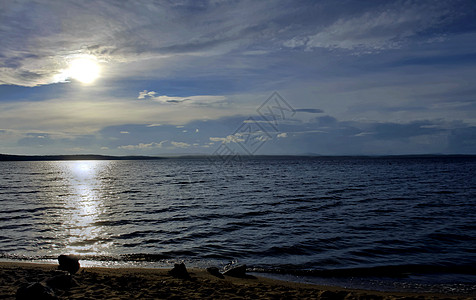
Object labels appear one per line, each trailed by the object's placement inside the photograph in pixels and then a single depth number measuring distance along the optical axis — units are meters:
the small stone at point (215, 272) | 12.54
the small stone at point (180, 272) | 11.89
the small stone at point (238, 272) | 12.65
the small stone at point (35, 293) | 8.91
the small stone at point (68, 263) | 12.77
